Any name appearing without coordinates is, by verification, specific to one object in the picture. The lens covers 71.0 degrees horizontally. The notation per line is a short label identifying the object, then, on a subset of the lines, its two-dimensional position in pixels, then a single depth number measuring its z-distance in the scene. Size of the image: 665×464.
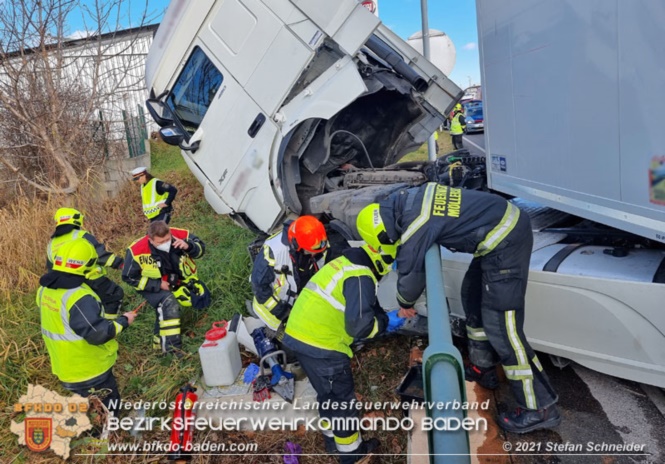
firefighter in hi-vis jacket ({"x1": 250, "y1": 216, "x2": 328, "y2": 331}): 3.46
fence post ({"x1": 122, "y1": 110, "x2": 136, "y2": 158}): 10.58
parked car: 16.70
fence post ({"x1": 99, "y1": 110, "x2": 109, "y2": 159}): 9.67
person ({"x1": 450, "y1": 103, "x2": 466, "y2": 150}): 10.91
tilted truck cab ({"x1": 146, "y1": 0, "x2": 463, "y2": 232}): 3.75
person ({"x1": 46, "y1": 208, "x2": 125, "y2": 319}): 3.44
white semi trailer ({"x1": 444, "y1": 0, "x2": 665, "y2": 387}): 1.95
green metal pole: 0.96
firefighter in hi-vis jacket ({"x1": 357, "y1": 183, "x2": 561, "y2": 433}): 2.42
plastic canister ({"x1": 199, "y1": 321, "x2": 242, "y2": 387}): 3.40
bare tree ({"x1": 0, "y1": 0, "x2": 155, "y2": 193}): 7.57
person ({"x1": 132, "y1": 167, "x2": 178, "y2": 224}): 5.61
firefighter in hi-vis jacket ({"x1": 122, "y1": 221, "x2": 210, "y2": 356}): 4.16
